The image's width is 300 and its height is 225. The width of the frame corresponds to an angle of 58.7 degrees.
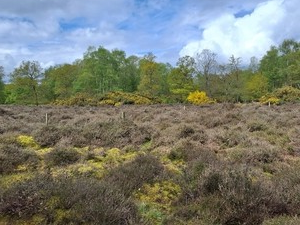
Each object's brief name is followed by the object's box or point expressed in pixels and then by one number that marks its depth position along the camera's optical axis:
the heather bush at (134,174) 4.68
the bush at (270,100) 28.44
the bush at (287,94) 31.06
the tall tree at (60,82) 47.14
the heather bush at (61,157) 6.02
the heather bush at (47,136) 8.05
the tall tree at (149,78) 44.26
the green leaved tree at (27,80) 43.03
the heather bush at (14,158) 5.56
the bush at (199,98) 34.01
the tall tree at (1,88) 47.67
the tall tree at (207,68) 46.40
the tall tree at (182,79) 42.13
